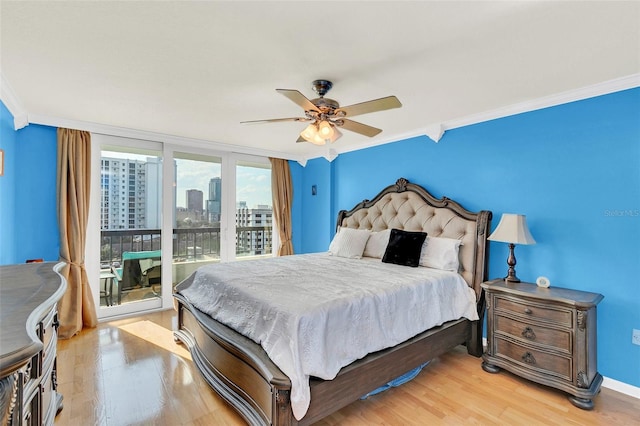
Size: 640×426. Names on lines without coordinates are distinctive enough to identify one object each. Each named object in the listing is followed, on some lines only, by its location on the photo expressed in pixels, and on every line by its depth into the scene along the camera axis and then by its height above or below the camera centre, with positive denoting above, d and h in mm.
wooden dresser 798 -383
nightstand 2180 -973
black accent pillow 3217 -395
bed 1739 -1009
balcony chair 4047 -834
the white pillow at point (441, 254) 3055 -427
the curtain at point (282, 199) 5305 +231
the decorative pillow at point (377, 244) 3701 -395
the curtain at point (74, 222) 3410 -141
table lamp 2593 -178
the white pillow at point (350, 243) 3787 -400
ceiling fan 2082 +763
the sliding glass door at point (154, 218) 3869 -103
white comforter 1744 -686
